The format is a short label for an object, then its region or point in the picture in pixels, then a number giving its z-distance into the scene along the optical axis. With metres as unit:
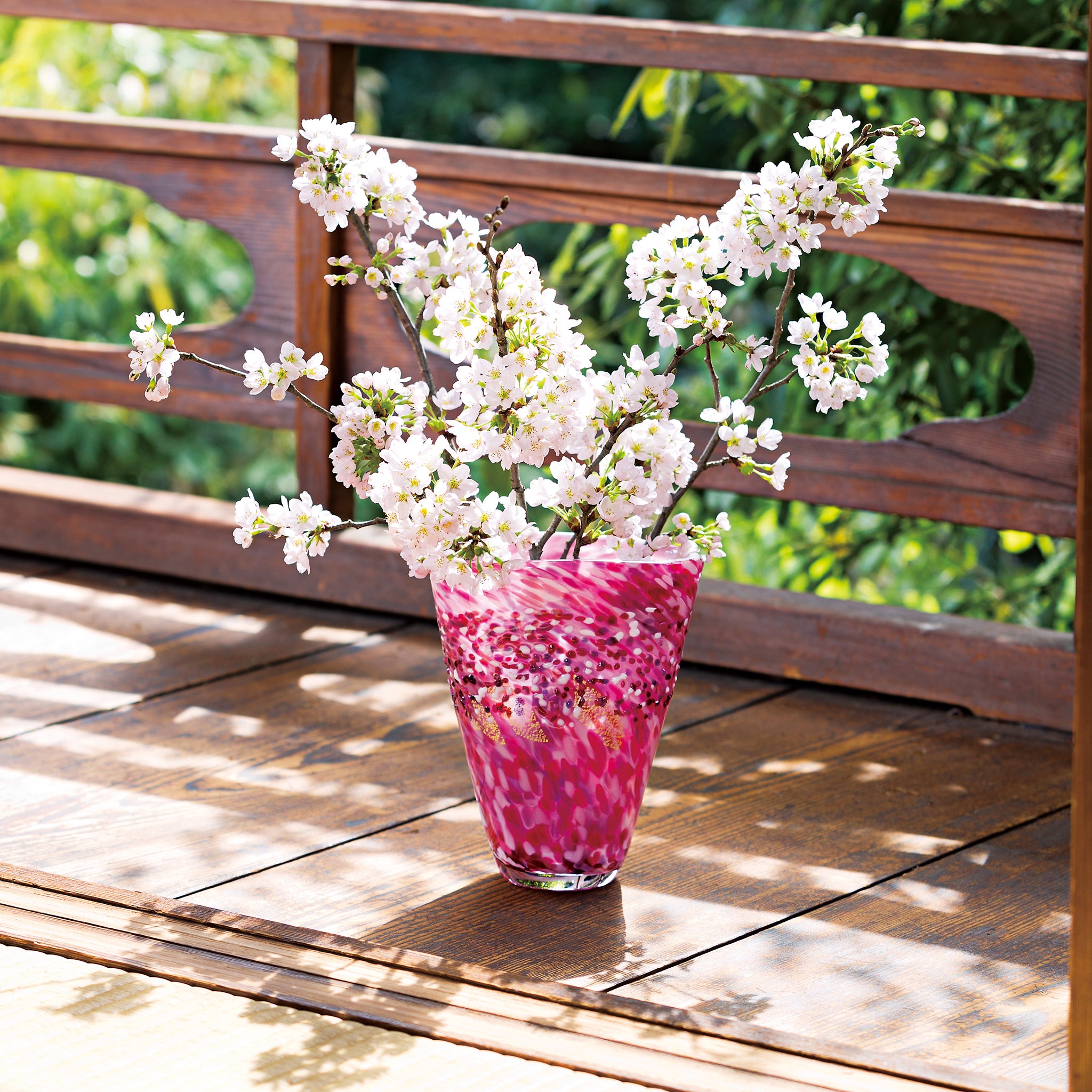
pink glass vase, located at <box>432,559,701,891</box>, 3.30
